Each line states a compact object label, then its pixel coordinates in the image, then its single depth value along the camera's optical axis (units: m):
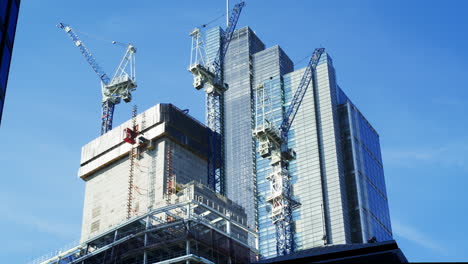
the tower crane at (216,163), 179.62
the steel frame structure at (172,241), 126.25
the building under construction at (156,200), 128.00
